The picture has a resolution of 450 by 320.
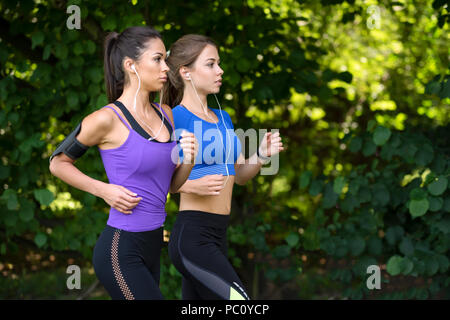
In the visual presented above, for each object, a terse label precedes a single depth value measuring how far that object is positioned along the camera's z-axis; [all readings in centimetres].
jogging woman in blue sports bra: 617
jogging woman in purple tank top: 530
